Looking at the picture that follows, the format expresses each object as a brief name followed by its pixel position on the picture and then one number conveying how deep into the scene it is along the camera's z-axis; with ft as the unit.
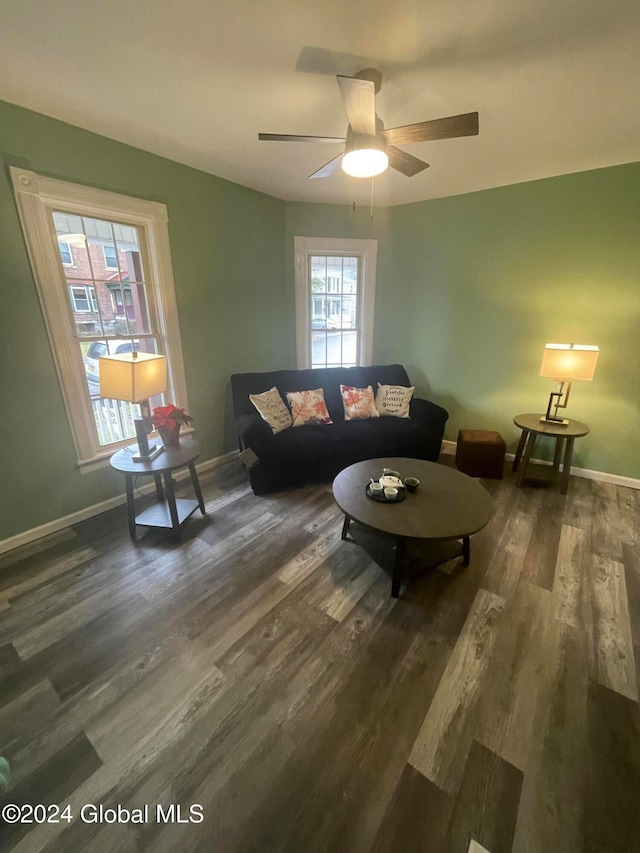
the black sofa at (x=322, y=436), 9.50
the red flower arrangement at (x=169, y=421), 7.77
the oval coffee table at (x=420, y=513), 5.78
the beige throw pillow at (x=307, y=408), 10.75
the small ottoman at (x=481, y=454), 10.21
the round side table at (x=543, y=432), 9.22
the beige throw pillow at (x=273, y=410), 10.23
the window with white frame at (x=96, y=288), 7.03
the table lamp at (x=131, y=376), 6.68
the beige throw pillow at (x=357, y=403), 11.30
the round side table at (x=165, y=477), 7.18
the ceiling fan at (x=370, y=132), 4.95
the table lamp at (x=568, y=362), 8.63
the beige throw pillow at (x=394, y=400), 11.48
